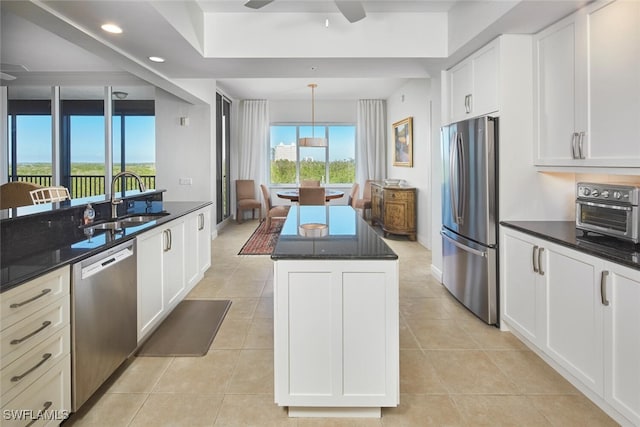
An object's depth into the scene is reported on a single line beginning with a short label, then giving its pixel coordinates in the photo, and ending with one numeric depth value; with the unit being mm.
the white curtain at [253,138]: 8852
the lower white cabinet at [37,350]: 1415
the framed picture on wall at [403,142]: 6832
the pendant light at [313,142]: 7281
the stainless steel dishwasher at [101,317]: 1809
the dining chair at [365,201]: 8070
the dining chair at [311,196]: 6273
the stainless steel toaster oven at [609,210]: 1945
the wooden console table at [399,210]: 6453
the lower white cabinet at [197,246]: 3607
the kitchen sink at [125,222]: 2758
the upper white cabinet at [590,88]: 2016
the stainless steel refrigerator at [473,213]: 2945
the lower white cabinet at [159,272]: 2568
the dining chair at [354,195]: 7691
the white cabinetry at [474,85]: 2975
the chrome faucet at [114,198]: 2924
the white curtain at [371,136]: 8930
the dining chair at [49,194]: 3441
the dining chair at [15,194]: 3779
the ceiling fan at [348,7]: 2539
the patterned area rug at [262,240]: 5719
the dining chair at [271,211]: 6941
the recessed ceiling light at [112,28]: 2618
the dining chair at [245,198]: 8445
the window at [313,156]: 9219
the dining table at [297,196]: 6734
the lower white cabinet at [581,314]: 1711
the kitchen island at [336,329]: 1830
